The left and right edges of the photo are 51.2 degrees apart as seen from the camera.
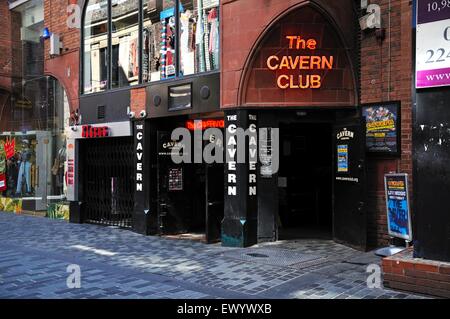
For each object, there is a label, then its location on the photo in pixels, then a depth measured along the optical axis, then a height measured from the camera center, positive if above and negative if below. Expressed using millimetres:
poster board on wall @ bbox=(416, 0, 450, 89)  5438 +1398
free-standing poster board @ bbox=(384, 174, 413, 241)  7598 -726
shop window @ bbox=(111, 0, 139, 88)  11664 +3113
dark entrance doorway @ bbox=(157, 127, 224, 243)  10867 -700
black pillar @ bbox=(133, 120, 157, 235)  10859 -446
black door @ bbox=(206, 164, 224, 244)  9523 -764
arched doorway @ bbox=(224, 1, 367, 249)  8664 +1212
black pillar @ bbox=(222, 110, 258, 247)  8930 -461
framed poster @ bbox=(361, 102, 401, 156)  8250 +629
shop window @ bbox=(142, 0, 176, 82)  10727 +2926
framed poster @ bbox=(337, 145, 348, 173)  8611 +90
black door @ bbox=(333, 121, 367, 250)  8281 -414
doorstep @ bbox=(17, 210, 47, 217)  14867 -1531
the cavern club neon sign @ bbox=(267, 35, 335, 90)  8797 +1860
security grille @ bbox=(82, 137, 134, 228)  11820 -413
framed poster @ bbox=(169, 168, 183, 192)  10992 -342
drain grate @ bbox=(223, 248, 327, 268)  7578 -1588
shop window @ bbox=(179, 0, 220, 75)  9812 +2763
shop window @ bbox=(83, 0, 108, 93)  12602 +3270
